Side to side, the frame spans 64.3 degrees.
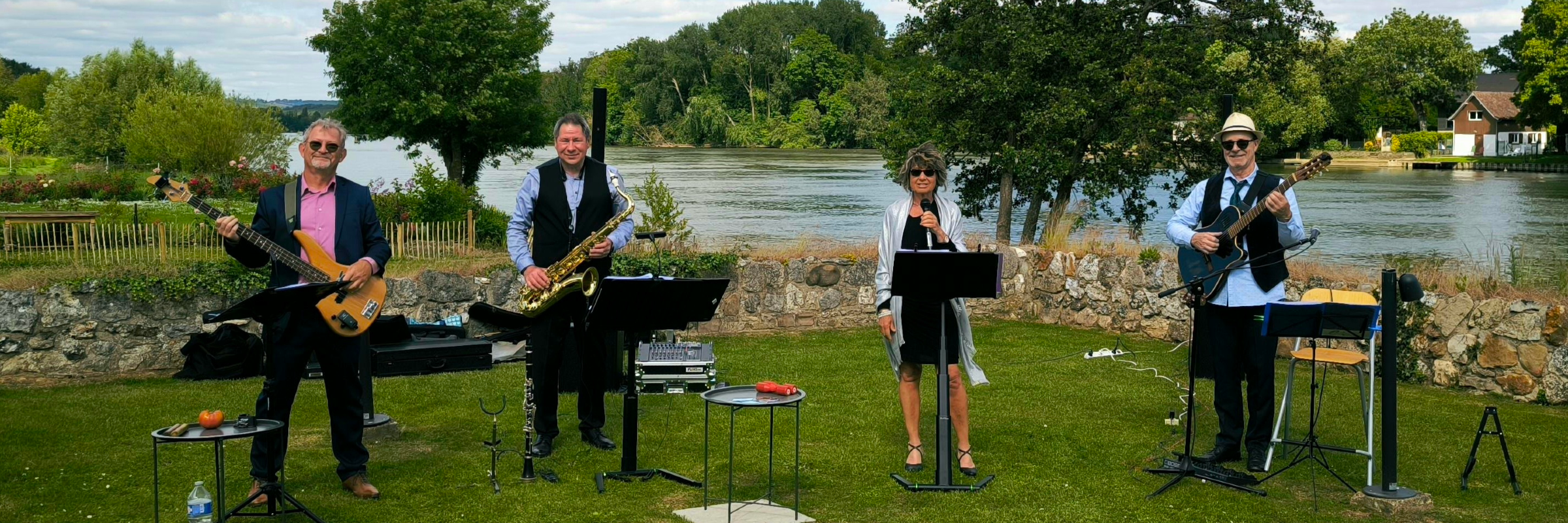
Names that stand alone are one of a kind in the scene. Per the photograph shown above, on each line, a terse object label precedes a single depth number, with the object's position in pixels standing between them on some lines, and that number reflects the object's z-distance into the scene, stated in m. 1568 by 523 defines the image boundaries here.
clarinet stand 6.17
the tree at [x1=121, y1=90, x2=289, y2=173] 37.47
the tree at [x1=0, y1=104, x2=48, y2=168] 63.69
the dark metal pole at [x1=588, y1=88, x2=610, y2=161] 8.89
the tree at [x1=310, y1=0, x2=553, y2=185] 29.95
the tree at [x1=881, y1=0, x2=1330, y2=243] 17.02
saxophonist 6.56
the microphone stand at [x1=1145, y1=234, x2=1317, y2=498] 6.14
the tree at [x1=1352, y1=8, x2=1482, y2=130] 82.00
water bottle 5.09
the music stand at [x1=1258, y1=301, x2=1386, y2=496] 5.77
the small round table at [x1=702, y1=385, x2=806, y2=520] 5.21
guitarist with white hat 6.26
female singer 6.03
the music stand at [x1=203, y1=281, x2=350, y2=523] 4.86
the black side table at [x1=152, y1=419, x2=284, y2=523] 4.60
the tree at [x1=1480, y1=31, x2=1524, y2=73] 87.12
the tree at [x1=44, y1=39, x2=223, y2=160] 51.06
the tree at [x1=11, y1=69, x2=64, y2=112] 86.56
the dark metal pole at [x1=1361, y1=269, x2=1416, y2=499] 5.64
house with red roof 83.94
